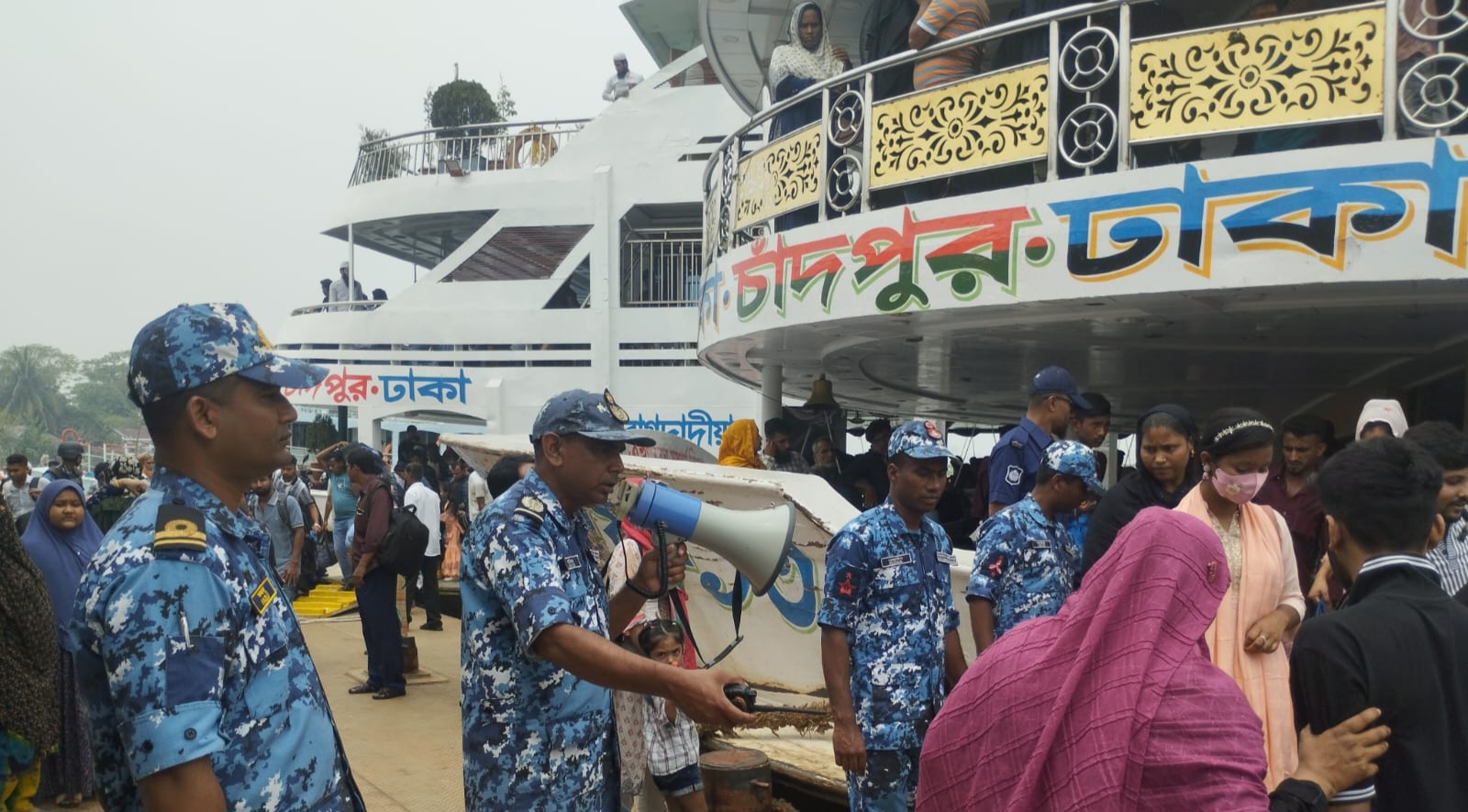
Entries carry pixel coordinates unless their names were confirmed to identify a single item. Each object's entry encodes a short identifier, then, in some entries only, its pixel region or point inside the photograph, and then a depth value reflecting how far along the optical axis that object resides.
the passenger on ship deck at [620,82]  21.70
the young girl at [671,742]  4.24
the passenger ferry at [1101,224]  5.44
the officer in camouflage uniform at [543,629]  2.56
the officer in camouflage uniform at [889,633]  3.52
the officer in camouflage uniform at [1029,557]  3.83
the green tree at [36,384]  71.61
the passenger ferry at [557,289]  20.80
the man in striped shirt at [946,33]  7.36
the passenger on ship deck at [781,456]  8.53
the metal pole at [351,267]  22.89
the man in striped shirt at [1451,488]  3.43
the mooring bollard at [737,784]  4.83
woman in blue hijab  5.45
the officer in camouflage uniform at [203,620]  1.71
